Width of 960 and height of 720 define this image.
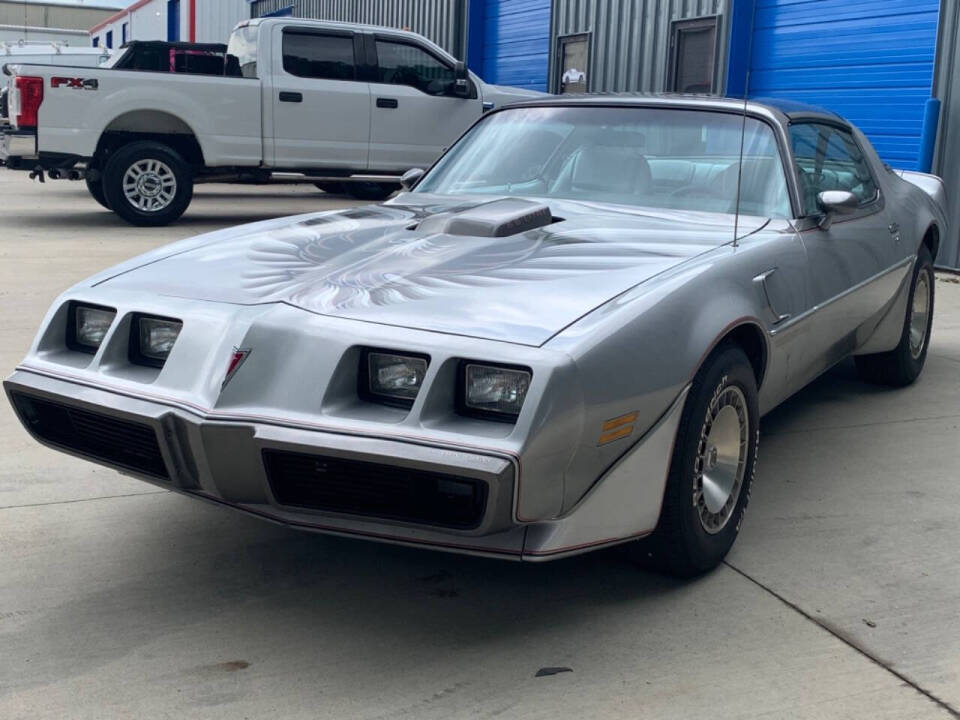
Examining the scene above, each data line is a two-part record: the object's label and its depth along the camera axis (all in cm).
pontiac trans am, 252
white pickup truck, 1053
